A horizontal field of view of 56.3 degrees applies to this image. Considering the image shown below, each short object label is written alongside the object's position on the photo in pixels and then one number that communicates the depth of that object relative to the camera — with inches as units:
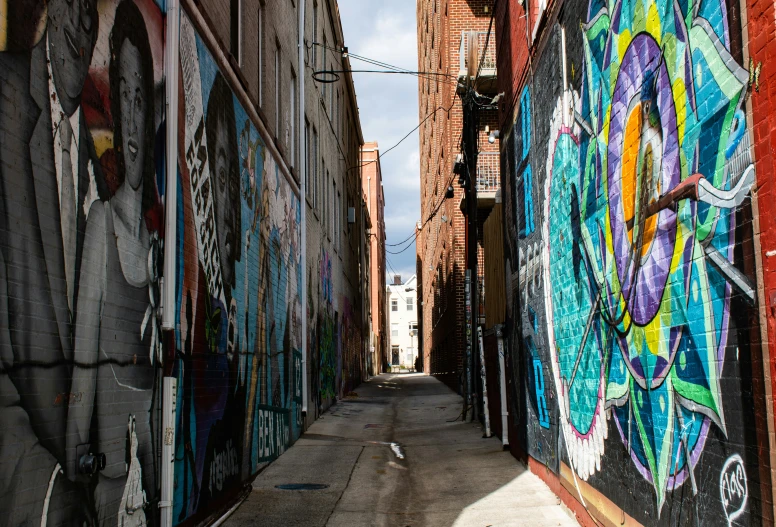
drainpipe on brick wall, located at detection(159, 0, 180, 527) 226.8
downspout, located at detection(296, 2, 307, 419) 521.7
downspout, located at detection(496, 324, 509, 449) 435.2
